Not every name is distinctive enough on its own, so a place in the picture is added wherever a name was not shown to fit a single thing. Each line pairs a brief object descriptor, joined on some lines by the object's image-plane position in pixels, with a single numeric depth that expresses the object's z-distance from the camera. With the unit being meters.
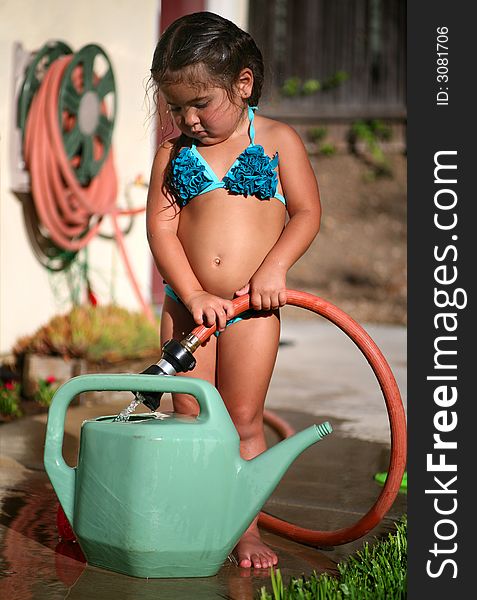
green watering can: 2.11
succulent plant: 4.45
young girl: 2.39
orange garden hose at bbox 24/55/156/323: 4.63
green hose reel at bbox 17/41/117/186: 4.68
